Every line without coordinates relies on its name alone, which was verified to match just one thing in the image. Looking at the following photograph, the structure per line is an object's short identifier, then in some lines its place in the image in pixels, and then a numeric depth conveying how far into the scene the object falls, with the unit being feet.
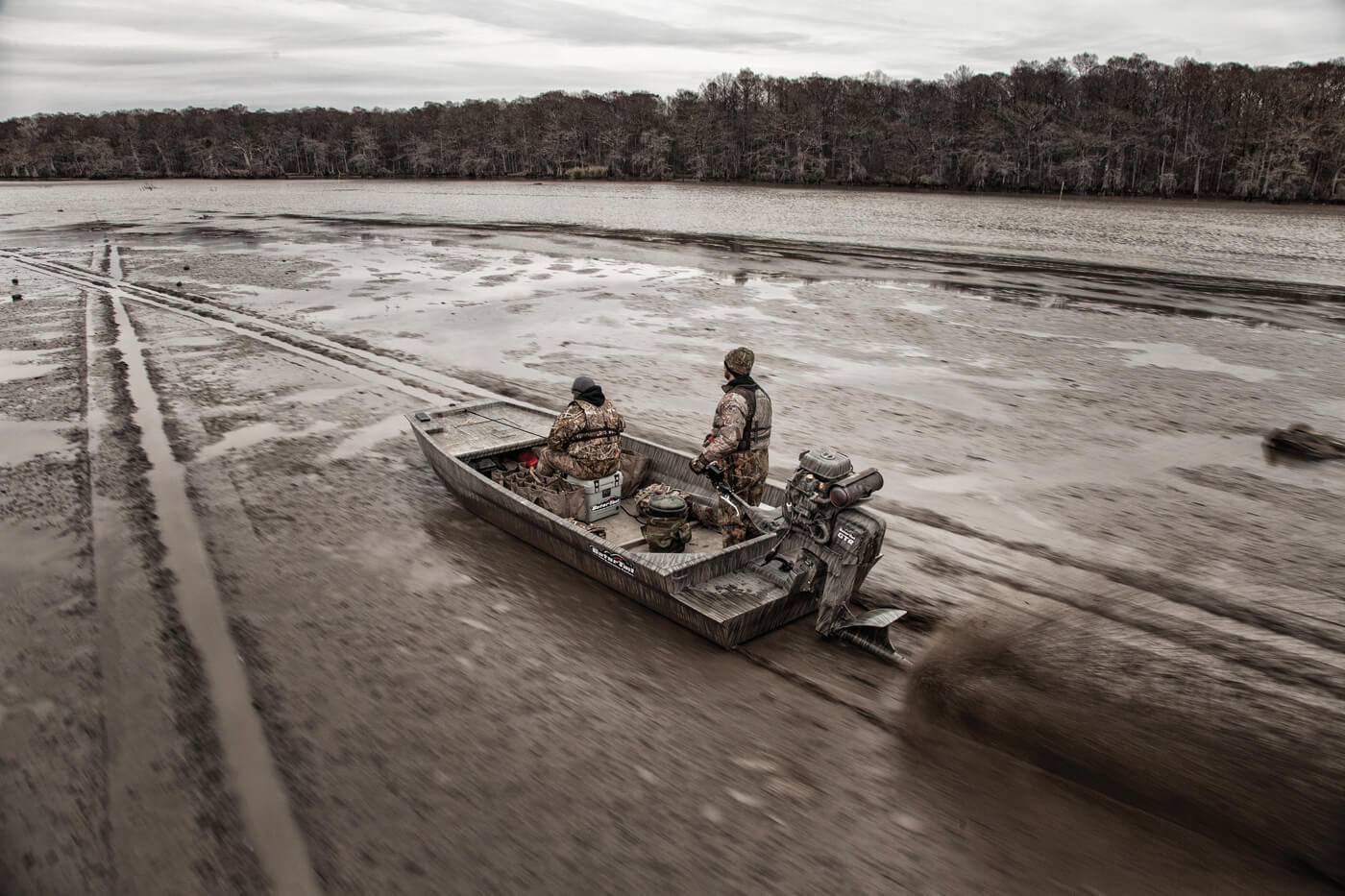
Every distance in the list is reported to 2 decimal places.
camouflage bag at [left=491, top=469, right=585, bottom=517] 27.89
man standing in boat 24.71
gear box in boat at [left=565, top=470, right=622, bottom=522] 27.76
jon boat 21.09
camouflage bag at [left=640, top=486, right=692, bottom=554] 24.06
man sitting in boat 27.09
